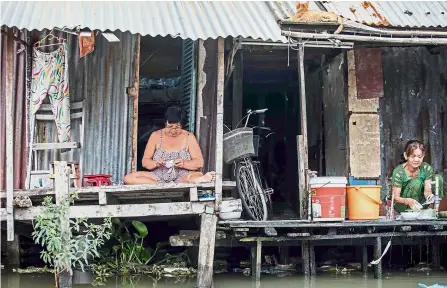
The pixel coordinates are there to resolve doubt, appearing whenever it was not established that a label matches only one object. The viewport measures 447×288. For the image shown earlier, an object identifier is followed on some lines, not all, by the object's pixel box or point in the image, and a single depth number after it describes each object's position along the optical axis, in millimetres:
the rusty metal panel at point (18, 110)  8836
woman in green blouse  9227
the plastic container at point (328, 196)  8453
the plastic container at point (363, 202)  8609
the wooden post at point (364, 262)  9440
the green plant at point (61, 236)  7434
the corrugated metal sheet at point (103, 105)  9195
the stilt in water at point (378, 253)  8914
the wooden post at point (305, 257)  8984
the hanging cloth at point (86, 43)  7863
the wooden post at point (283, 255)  9789
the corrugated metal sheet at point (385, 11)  8766
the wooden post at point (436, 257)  9750
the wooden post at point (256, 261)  8688
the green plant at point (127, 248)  9078
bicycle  9164
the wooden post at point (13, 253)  9406
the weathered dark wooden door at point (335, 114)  10423
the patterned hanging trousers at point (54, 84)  8938
